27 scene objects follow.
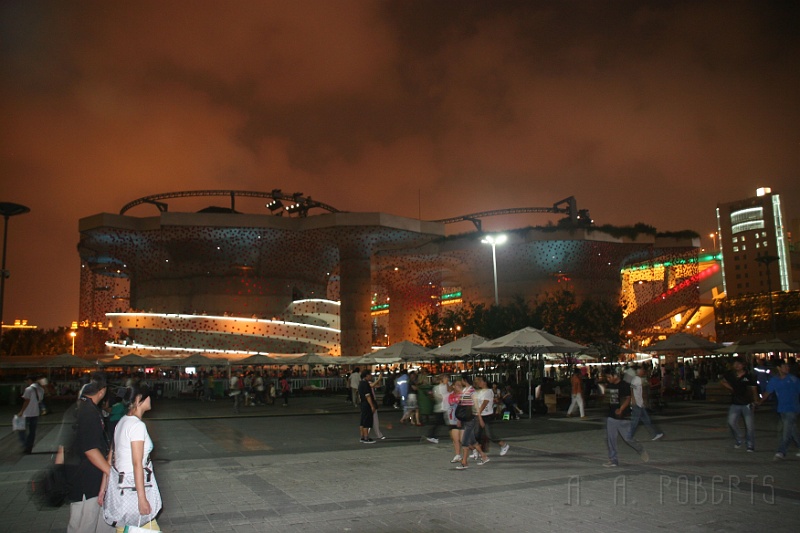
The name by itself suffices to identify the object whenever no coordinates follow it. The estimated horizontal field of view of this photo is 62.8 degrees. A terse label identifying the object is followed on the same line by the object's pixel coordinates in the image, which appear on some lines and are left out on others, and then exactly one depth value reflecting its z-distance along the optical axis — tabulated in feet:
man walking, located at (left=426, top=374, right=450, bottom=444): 42.34
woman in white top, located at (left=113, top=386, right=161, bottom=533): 13.92
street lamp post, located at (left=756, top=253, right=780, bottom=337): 115.78
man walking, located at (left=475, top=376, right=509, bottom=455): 32.89
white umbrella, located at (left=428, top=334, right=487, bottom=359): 64.44
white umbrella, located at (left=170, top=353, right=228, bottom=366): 106.52
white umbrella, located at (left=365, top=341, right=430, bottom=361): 81.51
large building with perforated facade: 166.09
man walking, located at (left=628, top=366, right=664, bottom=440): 38.63
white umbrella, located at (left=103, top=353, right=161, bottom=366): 104.24
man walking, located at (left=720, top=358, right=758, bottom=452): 36.04
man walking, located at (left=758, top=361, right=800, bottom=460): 32.68
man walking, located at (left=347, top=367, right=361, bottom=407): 72.99
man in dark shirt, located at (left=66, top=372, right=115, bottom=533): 15.25
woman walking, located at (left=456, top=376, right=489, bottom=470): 32.24
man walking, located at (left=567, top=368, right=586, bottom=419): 57.36
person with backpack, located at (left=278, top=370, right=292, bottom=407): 88.59
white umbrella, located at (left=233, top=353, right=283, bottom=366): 113.19
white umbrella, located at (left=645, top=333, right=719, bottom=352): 77.82
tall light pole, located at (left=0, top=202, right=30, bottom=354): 56.90
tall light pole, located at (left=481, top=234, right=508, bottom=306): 96.43
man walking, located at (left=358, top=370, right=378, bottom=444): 43.78
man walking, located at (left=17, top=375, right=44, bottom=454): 40.47
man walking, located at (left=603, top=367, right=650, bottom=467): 31.99
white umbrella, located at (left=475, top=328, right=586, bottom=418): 56.66
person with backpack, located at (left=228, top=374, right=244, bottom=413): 78.28
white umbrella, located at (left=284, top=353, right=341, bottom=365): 110.93
